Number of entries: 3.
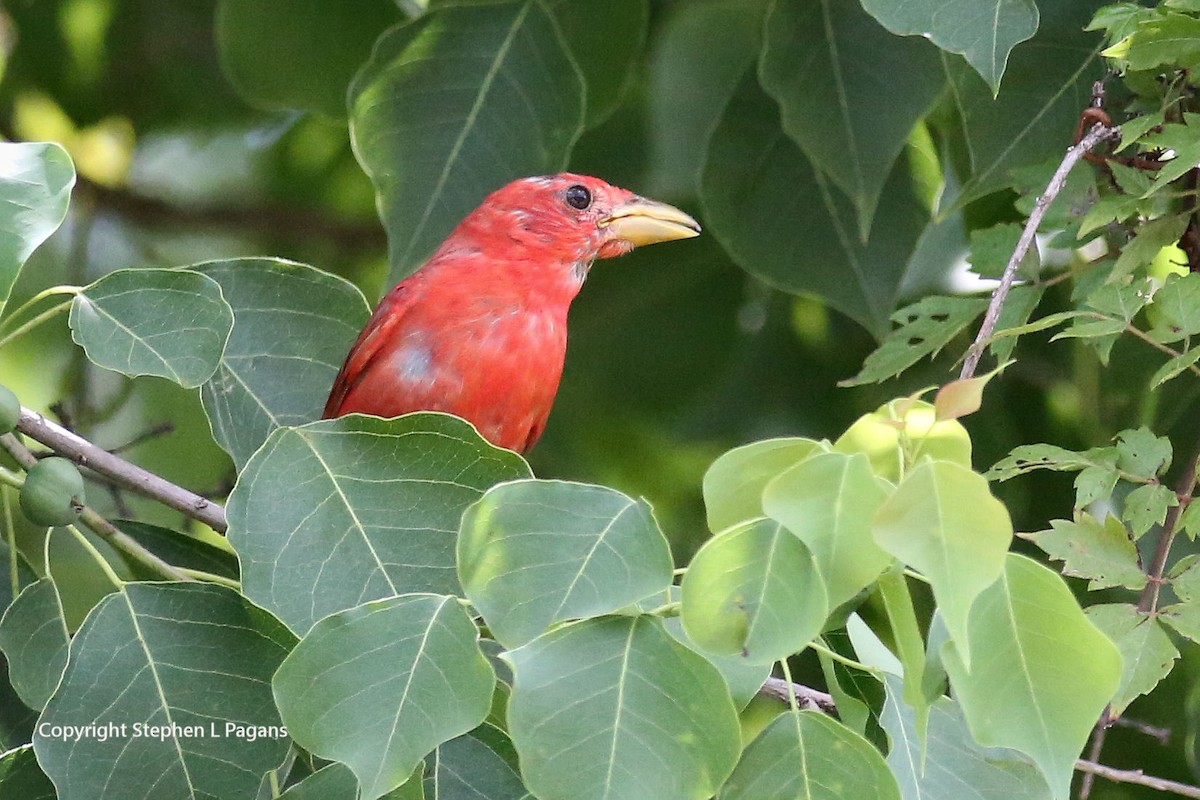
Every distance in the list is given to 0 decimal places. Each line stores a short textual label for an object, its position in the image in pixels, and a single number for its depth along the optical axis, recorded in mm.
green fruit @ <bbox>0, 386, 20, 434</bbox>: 4094
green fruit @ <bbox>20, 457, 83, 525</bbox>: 4187
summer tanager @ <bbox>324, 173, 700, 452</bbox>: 7020
